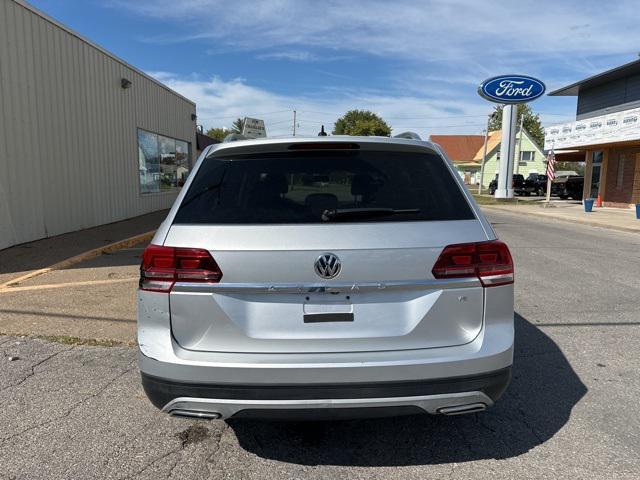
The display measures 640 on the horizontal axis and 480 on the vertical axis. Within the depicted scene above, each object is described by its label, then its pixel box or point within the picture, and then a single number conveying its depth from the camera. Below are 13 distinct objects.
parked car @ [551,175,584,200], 35.97
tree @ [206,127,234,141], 87.00
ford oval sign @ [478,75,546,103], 29.62
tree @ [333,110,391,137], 68.31
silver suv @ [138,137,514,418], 2.35
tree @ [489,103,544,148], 94.60
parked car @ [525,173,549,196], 41.16
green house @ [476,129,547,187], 63.47
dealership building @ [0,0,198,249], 8.70
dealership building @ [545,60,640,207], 23.80
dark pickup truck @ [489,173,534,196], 41.25
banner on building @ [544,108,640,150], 22.48
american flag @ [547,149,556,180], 26.15
